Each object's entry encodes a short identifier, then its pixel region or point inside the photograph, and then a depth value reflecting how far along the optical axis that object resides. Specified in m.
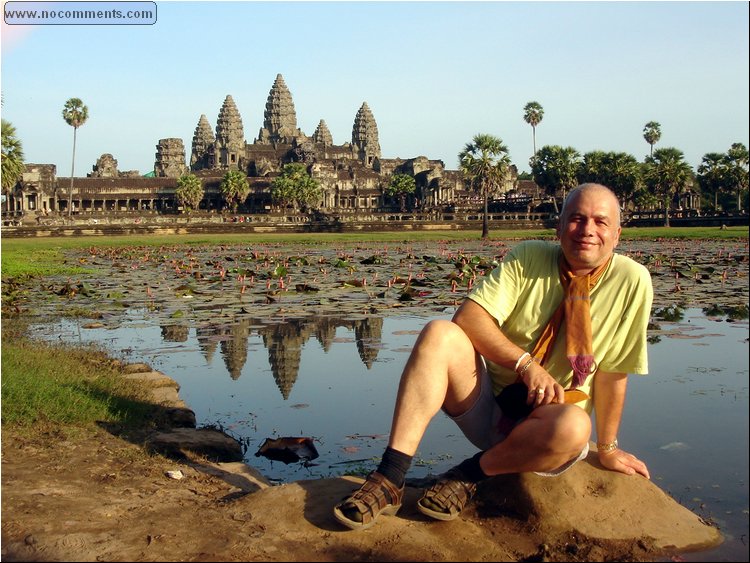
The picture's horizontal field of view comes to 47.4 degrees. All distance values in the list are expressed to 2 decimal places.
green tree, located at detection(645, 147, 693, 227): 56.97
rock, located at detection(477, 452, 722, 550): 3.44
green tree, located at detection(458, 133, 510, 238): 52.53
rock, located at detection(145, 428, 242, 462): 4.78
